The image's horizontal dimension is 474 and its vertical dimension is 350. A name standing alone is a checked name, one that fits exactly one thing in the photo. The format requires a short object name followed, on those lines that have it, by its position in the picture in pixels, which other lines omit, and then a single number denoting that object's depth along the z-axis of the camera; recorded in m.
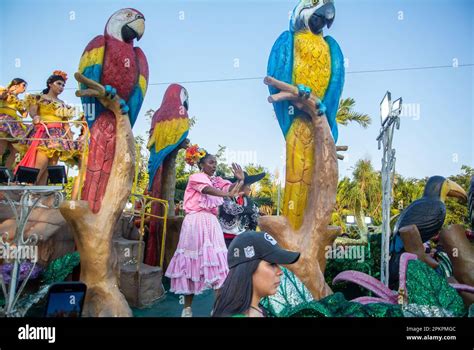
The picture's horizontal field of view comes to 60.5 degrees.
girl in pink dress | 3.72
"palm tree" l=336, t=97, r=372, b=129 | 12.48
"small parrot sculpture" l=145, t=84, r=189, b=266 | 5.12
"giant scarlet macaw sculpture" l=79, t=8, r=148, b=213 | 3.62
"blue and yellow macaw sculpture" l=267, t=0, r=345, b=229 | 3.76
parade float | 3.37
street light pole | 3.98
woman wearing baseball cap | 1.79
